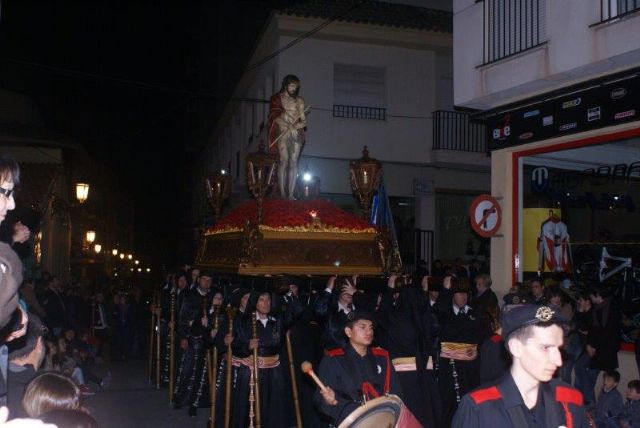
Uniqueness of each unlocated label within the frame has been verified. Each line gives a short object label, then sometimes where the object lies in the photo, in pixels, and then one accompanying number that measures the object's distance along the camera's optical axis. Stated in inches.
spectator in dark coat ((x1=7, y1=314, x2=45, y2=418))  137.3
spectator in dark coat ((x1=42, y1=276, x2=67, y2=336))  501.3
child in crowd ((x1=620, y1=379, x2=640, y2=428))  299.3
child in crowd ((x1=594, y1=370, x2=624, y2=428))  305.6
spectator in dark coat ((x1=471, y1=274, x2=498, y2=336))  303.1
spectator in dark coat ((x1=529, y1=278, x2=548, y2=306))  334.9
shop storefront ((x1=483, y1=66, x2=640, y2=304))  368.8
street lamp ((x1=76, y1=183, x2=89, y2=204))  625.6
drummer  187.5
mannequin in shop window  415.8
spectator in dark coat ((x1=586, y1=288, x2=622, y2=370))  336.8
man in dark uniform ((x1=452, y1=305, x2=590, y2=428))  117.6
